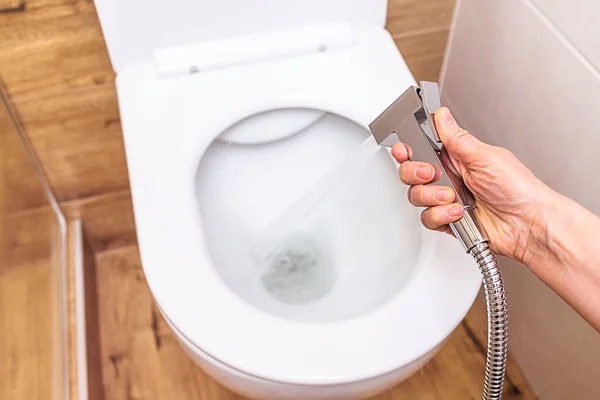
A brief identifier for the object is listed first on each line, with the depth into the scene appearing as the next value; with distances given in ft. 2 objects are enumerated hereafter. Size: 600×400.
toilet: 1.80
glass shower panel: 2.50
